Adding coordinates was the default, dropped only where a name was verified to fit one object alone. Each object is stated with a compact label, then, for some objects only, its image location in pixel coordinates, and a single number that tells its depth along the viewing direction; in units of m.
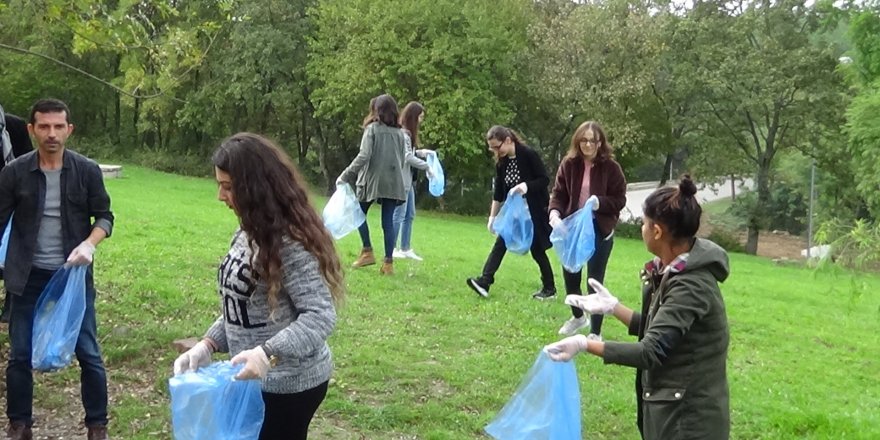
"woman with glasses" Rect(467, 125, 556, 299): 7.52
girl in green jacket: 2.78
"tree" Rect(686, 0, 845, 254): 26.59
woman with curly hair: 2.67
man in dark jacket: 4.04
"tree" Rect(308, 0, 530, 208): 26.31
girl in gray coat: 7.98
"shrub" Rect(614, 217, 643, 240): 27.97
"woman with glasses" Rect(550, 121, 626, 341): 6.07
